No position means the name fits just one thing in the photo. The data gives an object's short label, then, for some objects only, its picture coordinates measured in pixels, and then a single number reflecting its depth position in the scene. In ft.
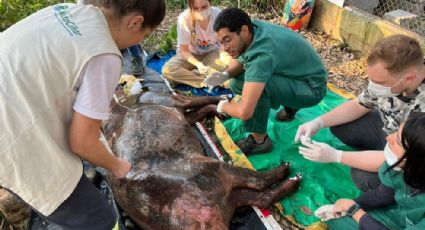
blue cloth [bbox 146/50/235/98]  13.78
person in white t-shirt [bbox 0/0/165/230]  4.82
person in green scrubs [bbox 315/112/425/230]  5.81
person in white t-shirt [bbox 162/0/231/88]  13.26
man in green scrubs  9.27
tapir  7.58
